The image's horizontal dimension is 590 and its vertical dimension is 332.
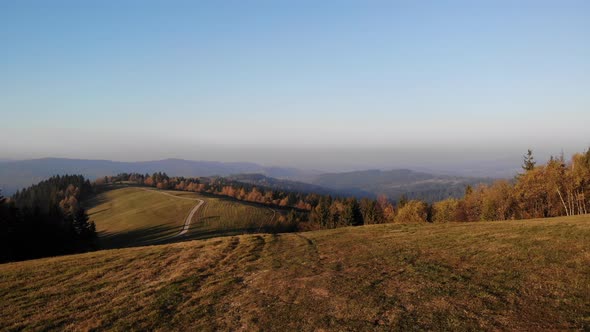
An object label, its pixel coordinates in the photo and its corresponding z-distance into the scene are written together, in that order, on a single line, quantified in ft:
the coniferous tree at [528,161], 244.42
